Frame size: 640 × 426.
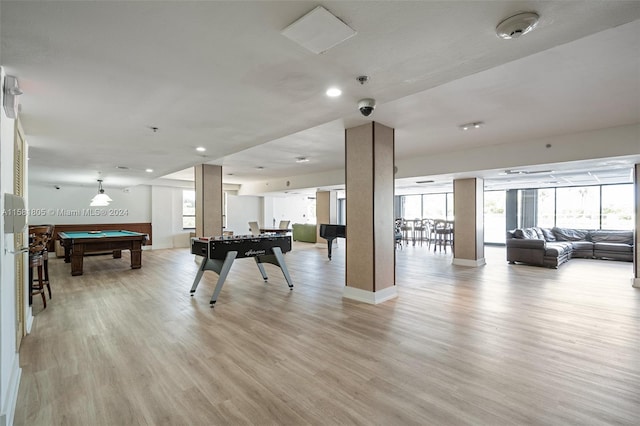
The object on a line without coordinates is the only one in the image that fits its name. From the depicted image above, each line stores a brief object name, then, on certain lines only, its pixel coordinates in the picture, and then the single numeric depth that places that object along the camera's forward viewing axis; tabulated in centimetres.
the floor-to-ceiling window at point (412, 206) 1416
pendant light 761
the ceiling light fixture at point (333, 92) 269
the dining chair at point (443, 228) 1021
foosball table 440
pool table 621
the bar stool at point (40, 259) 387
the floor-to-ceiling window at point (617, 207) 934
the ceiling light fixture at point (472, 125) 427
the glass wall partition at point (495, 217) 1179
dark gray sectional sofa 708
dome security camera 292
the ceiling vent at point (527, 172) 655
